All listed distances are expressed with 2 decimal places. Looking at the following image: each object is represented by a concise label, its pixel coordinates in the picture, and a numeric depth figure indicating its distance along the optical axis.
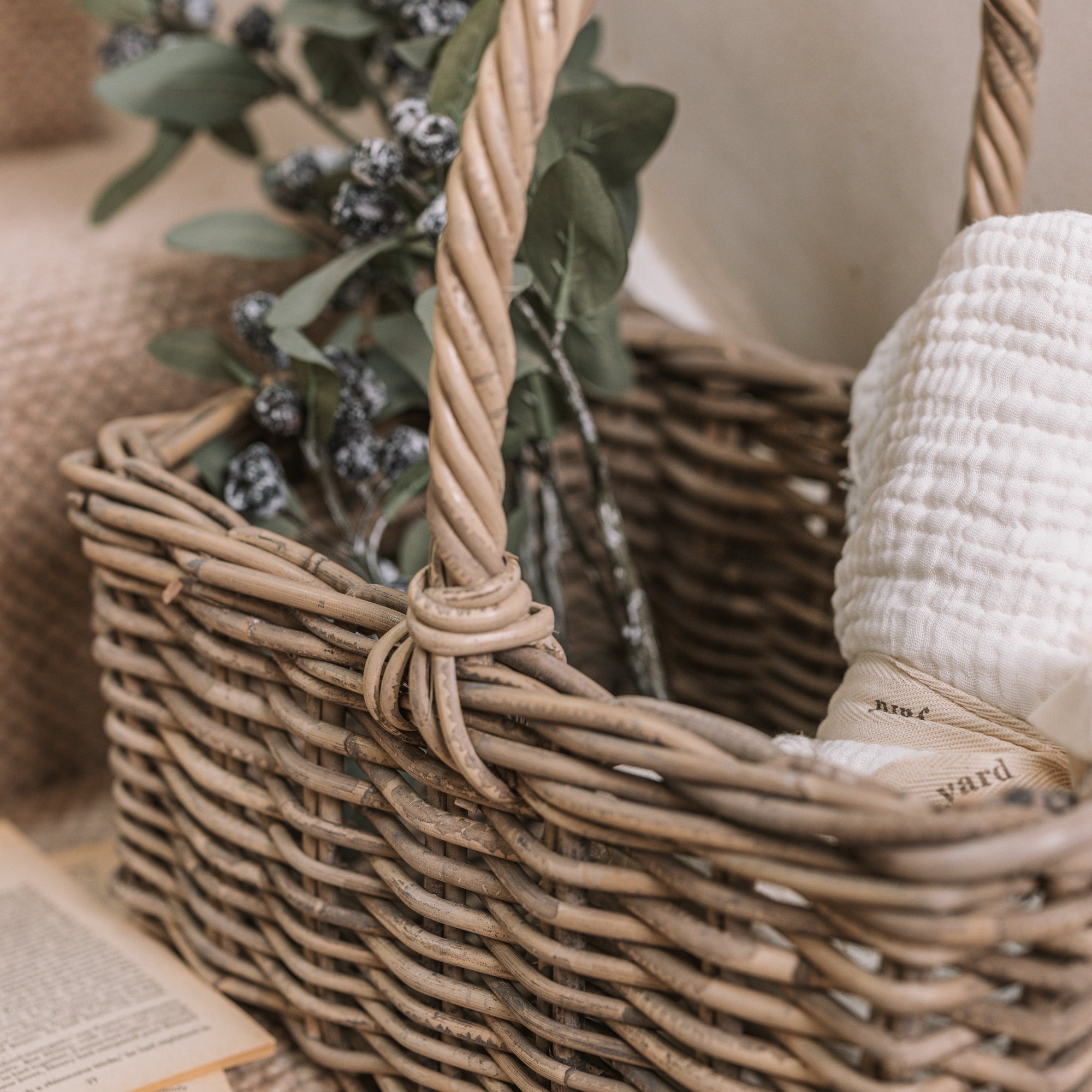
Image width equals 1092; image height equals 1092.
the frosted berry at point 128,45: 0.76
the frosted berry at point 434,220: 0.54
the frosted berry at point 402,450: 0.63
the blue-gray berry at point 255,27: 0.73
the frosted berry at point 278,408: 0.62
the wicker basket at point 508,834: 0.31
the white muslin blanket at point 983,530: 0.41
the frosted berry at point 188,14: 0.75
